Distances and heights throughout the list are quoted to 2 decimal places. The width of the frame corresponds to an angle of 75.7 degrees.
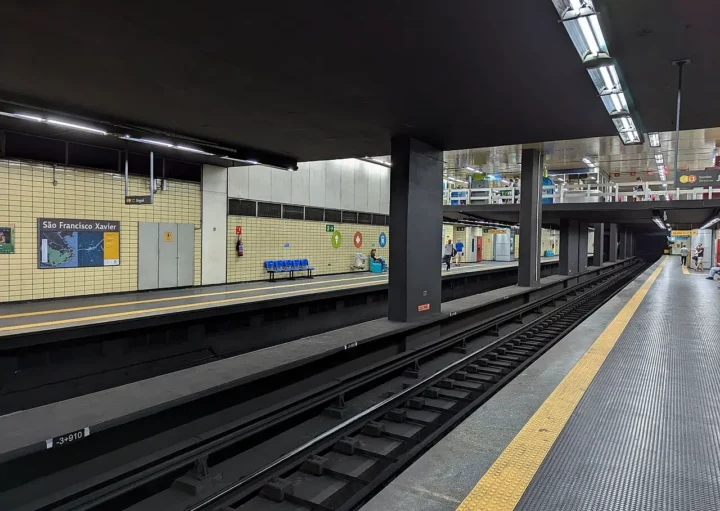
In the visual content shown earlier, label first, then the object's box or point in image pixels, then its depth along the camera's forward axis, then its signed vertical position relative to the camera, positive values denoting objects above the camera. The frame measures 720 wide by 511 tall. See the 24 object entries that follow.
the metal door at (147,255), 10.05 -0.25
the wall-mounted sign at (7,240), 7.87 +0.03
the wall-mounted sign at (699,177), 7.61 +1.26
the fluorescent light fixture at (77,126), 5.47 +1.44
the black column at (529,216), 12.12 +0.91
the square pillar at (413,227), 6.85 +0.33
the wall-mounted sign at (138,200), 7.88 +0.77
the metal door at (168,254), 10.54 -0.23
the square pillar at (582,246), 19.11 +0.20
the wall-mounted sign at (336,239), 16.67 +0.28
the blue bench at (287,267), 13.43 -0.62
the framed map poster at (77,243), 8.44 +0.00
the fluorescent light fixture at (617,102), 4.61 +1.54
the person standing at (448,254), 19.38 -0.23
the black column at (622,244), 35.63 +0.56
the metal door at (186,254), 11.02 -0.23
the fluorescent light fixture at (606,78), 3.94 +1.55
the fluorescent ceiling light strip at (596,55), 2.97 +1.54
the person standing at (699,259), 24.20 -0.36
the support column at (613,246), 27.85 +0.31
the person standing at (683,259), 30.91 -0.49
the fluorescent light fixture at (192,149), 7.07 +1.52
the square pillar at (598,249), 23.63 +0.09
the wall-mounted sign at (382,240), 19.58 +0.32
